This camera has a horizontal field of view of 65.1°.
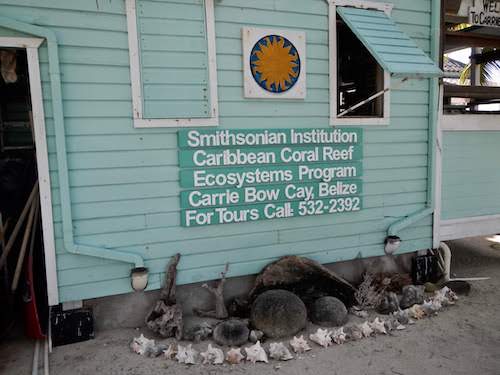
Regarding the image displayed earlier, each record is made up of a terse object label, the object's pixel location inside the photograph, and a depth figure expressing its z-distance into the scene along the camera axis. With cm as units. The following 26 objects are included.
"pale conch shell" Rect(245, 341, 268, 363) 338
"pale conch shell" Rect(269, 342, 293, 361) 339
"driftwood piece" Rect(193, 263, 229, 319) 401
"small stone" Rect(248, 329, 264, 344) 365
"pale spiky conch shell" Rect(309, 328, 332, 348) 362
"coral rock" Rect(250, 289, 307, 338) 372
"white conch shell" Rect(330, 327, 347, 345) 368
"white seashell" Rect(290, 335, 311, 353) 351
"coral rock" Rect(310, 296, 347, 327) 398
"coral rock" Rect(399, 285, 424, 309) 440
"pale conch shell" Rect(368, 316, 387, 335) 386
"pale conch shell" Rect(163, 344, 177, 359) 343
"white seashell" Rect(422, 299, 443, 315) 427
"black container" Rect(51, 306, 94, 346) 364
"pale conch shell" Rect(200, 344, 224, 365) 336
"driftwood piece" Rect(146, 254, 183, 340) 372
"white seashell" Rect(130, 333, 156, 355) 347
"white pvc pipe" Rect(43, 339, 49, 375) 325
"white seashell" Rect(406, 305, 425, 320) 417
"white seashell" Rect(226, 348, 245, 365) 336
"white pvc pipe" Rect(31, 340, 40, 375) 326
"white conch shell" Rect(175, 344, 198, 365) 334
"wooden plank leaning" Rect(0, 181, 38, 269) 373
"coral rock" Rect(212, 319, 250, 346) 360
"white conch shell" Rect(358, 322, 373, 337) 380
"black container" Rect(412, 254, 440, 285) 512
